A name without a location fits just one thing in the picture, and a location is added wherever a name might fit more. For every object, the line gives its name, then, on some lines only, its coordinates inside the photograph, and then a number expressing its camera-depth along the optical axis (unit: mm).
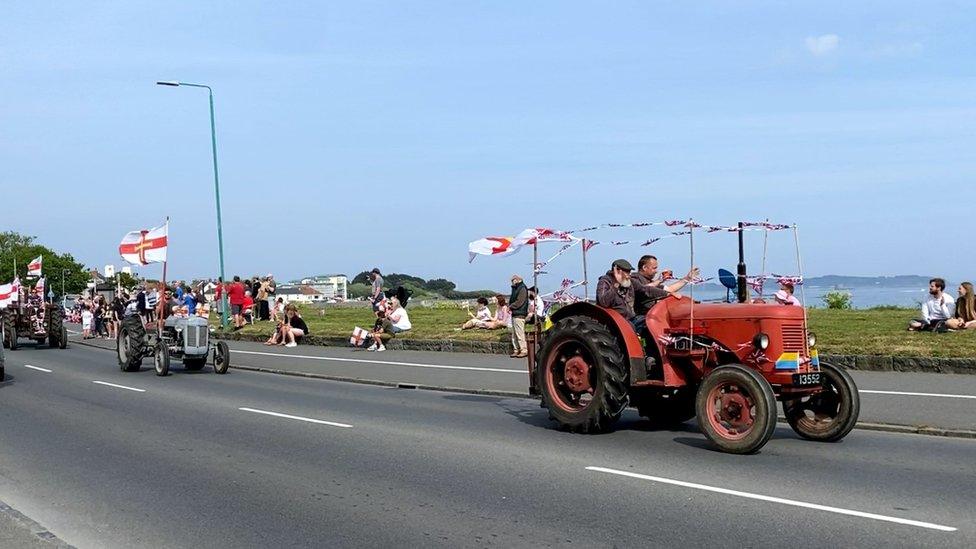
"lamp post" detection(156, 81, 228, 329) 36094
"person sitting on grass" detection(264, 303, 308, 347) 30125
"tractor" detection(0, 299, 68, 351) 34000
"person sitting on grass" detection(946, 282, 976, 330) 18912
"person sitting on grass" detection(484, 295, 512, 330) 26547
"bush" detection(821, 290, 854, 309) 32328
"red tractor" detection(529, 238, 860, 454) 10008
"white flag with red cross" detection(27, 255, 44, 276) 39194
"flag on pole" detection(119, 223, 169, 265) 26008
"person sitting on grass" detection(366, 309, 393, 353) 26922
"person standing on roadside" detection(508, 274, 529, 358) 22422
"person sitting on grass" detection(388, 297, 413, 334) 27603
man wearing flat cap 11602
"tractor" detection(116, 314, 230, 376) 22141
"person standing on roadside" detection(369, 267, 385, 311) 29172
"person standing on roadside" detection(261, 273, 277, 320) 38281
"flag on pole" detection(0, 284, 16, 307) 33875
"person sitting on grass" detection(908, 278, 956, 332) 19422
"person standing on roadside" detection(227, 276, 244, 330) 36406
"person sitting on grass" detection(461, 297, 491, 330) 27000
